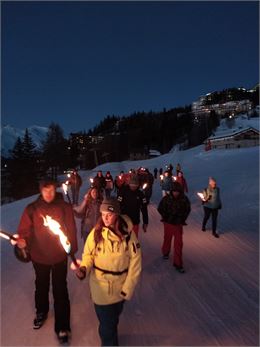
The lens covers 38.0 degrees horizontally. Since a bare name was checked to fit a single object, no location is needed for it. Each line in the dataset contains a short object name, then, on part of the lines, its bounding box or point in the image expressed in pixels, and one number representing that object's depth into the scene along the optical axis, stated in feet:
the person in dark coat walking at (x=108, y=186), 52.31
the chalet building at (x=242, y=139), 233.55
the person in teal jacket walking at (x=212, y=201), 38.34
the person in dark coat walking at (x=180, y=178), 59.84
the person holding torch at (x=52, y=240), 16.11
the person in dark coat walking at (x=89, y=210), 23.71
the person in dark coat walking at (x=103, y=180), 59.08
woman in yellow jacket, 14.07
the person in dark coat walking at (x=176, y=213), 26.76
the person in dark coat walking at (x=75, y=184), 58.34
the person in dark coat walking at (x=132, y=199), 27.12
